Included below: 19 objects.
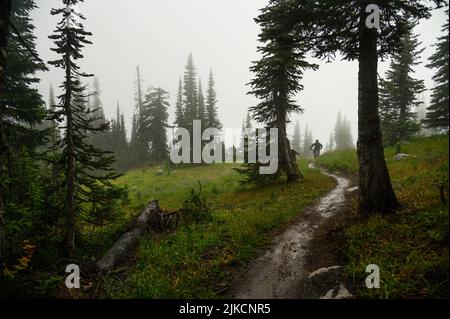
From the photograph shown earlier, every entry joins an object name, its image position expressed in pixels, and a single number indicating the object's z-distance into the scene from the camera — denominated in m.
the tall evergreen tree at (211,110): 43.47
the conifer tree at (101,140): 52.82
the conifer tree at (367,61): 7.75
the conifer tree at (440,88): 23.16
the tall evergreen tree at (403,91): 25.78
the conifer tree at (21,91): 11.80
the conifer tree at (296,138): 75.73
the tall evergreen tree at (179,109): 43.28
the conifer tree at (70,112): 8.50
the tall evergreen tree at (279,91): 15.09
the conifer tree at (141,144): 45.06
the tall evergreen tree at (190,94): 42.55
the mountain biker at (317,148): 29.45
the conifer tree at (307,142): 77.12
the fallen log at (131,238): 7.30
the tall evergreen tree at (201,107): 43.44
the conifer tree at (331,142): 87.66
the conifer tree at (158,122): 44.31
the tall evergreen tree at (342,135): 71.56
